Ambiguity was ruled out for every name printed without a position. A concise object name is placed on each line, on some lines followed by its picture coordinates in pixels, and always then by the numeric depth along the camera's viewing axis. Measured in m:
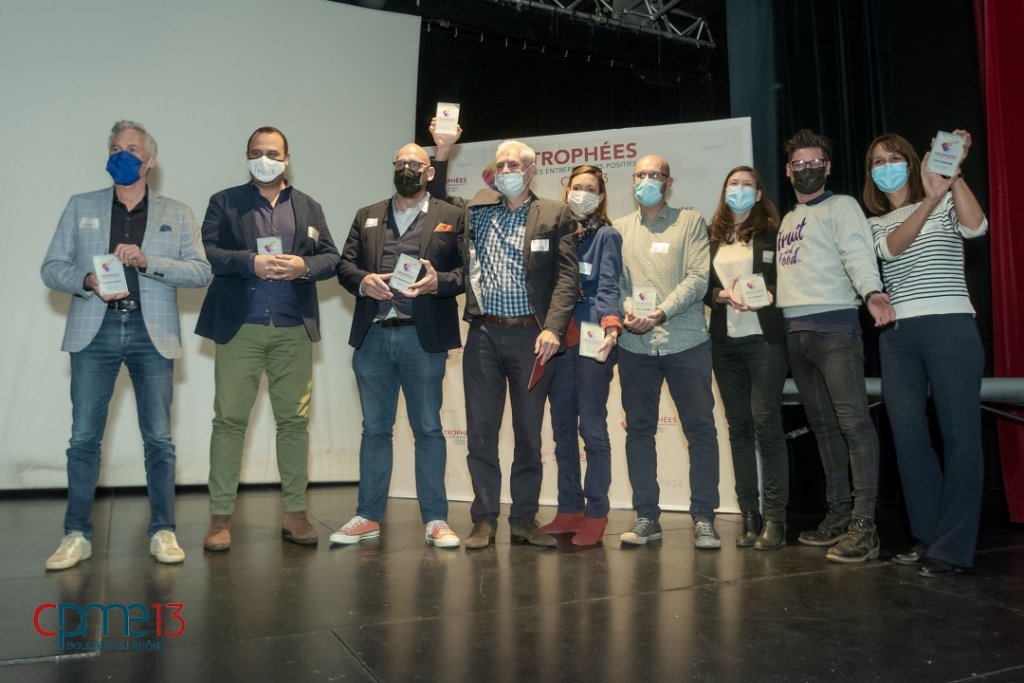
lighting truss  5.63
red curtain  3.74
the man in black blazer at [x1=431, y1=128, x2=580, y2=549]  3.09
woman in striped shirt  2.73
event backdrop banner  4.23
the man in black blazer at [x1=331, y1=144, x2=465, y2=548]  3.18
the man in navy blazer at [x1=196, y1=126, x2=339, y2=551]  3.10
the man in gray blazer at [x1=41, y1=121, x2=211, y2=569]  2.86
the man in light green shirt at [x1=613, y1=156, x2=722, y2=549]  3.22
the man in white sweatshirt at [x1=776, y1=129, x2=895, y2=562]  2.98
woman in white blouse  3.19
